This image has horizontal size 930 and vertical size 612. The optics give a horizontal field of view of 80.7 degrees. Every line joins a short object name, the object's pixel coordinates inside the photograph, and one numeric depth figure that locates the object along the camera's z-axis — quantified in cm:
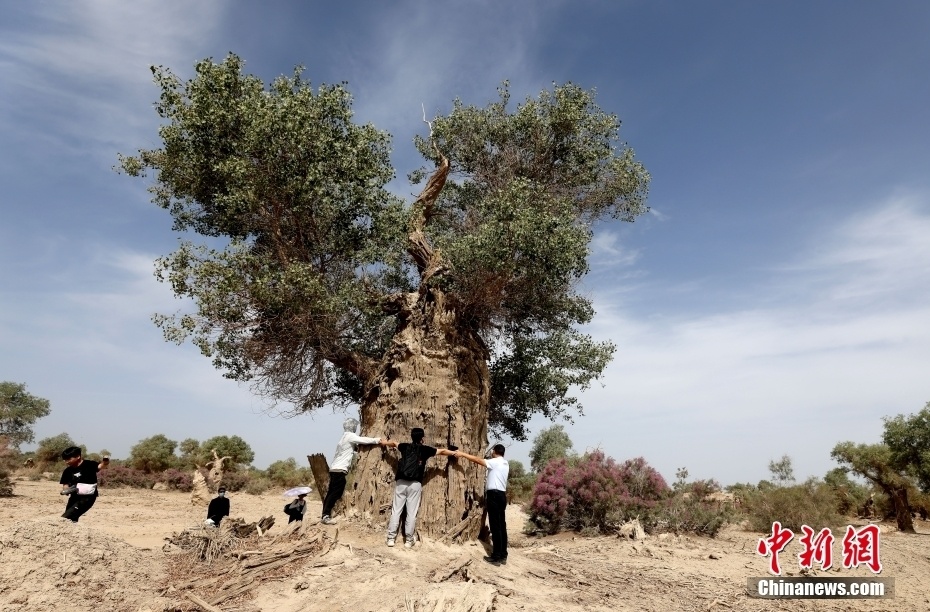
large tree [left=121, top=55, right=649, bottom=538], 1089
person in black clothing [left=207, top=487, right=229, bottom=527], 1199
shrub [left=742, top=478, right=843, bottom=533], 1862
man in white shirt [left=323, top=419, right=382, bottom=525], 1005
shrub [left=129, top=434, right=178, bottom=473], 3525
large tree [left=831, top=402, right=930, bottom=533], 2467
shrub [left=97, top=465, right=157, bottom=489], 3020
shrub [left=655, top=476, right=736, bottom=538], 1716
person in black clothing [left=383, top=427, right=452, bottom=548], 922
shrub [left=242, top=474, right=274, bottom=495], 3143
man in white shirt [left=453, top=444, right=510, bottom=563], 932
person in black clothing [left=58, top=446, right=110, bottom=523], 1006
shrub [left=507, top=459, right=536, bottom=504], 3350
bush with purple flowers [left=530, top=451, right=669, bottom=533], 1698
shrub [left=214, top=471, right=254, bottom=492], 3103
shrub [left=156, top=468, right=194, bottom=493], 3136
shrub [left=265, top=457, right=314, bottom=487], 3600
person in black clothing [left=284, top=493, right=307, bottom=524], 1097
